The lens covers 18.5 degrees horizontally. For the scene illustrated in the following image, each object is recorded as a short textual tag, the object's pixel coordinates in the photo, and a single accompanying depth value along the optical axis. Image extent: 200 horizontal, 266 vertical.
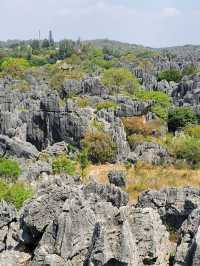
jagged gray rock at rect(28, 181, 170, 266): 12.64
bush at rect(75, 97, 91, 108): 52.35
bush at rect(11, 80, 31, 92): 69.12
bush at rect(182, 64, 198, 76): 90.21
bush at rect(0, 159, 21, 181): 30.22
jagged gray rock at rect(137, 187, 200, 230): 17.84
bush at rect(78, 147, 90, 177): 35.55
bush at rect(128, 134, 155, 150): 41.68
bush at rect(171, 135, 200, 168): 36.47
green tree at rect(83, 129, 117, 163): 38.72
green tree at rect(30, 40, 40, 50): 171.50
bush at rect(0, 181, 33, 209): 22.97
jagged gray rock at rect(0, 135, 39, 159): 37.41
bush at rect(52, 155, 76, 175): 32.03
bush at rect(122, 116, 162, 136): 44.75
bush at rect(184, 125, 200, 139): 43.27
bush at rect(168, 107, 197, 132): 48.12
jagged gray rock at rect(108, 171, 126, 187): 30.41
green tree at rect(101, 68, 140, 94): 69.00
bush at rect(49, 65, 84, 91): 70.94
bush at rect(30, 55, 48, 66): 121.88
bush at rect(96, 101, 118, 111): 50.72
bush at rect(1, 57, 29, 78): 87.39
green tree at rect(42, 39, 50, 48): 190.38
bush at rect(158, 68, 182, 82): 88.56
